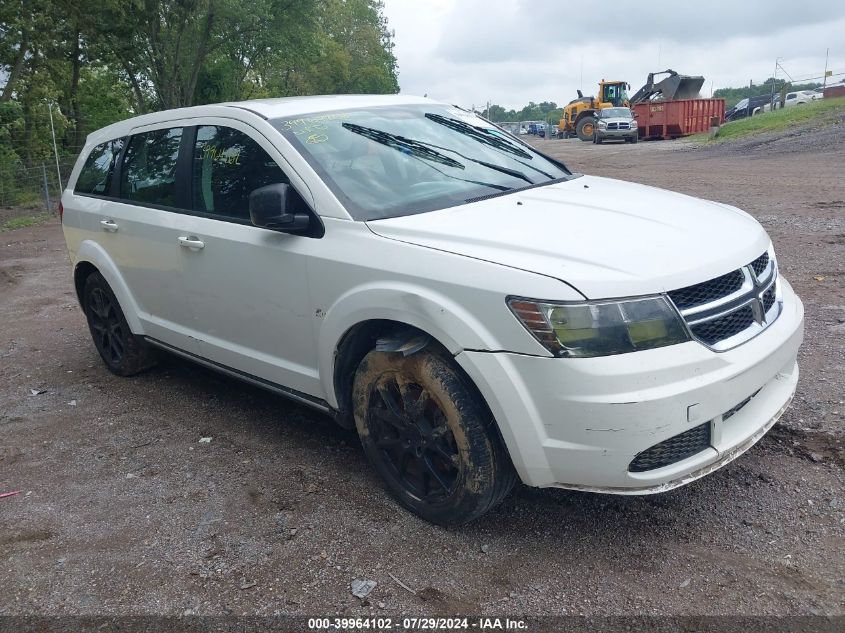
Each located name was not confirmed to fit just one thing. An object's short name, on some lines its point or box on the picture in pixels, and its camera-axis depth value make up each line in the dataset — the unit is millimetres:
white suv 2670
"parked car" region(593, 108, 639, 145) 34250
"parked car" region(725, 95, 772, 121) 45591
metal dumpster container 33219
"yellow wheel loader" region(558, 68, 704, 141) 33688
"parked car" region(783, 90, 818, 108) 42281
